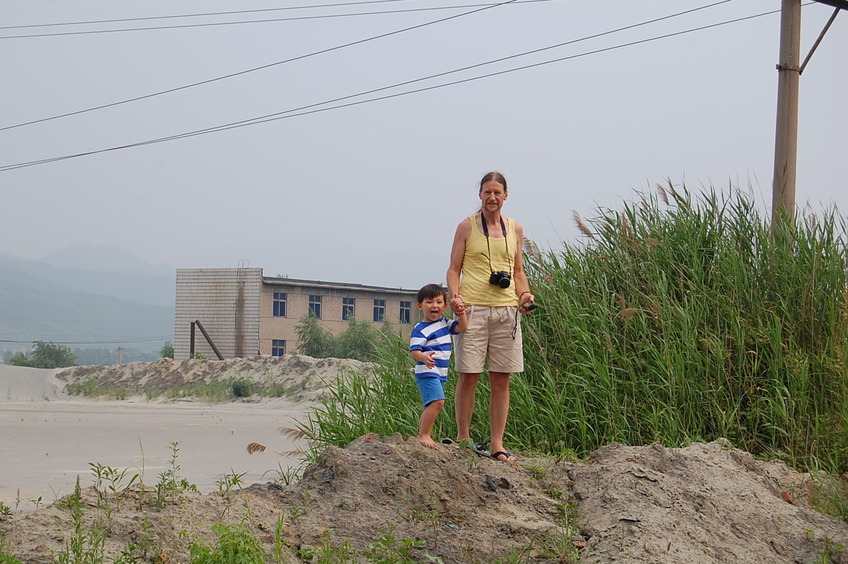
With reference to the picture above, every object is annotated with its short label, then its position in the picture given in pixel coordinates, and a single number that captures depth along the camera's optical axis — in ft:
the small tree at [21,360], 214.48
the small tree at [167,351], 192.75
